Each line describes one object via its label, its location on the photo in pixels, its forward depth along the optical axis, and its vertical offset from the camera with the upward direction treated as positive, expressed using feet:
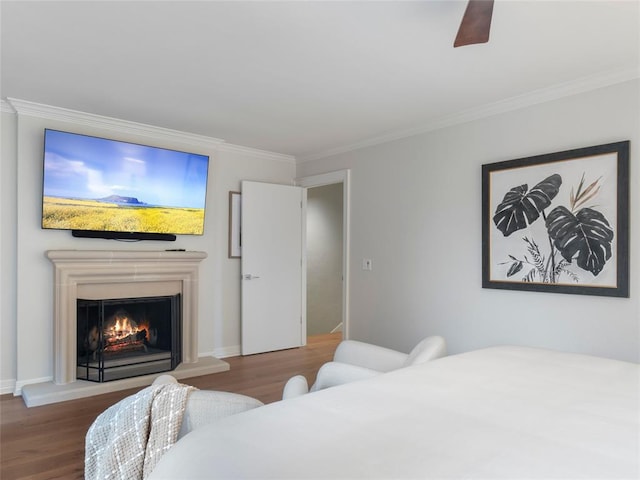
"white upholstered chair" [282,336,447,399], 6.92 -2.19
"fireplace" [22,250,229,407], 11.61 -1.52
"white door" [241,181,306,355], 16.26 -0.97
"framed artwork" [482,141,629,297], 9.09 +0.54
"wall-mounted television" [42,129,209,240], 11.76 +1.62
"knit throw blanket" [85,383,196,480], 4.21 -1.93
